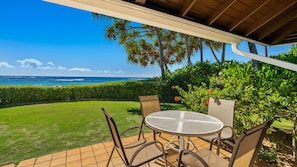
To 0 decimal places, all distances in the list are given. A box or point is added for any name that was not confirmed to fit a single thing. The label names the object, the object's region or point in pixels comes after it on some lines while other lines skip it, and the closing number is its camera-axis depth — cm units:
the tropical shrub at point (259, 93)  254
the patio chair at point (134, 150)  176
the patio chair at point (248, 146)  135
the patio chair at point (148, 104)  323
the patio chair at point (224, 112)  270
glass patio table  200
